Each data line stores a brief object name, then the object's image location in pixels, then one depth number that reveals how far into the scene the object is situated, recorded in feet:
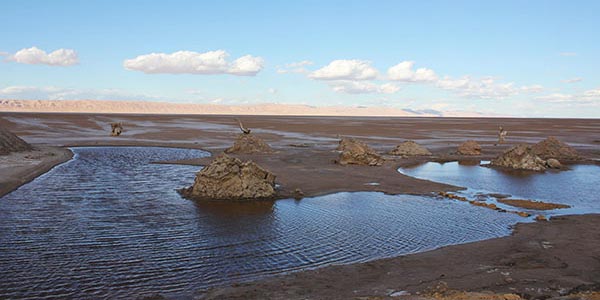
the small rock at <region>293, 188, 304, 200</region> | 54.92
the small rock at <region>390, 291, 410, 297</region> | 26.16
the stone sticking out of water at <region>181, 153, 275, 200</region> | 53.67
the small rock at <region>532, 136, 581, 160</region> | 100.78
